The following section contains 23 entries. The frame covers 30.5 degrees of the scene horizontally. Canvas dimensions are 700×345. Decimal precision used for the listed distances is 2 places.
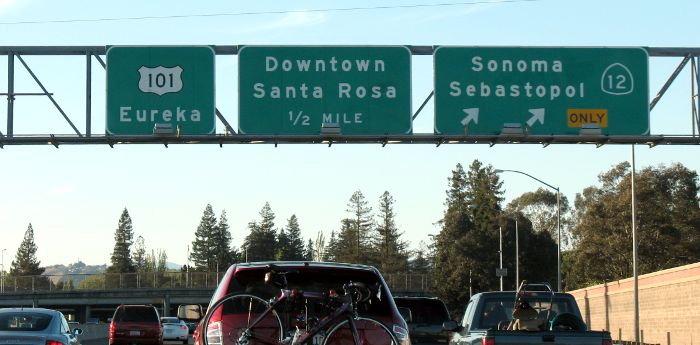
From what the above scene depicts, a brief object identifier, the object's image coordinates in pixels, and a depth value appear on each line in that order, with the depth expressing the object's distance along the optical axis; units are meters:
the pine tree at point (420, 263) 166.65
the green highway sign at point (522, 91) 29.53
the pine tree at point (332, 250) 177.45
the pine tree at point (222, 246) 178.88
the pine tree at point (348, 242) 162.75
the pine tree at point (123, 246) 186.50
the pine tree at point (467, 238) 119.69
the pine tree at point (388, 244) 160.00
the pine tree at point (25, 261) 197.88
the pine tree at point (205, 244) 178.75
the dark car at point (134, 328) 42.03
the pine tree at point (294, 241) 179.75
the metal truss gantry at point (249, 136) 29.30
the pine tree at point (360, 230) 162.12
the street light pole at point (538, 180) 58.08
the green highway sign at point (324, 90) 29.31
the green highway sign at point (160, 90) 29.20
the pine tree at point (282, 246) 177.75
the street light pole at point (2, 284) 107.94
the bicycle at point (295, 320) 10.75
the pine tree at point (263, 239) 178.50
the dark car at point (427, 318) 25.83
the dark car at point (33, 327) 19.38
